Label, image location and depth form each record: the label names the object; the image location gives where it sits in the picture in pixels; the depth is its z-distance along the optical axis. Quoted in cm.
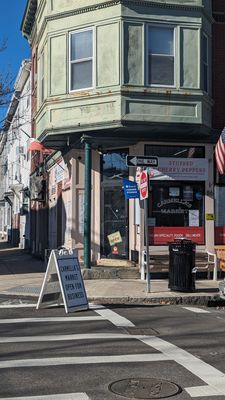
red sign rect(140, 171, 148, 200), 1261
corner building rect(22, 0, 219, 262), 1514
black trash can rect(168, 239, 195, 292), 1288
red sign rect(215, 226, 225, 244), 1631
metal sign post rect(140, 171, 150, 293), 1259
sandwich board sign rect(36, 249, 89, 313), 1061
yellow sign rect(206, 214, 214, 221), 1606
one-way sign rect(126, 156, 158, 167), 1270
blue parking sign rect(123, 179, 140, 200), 1372
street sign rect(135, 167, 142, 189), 1342
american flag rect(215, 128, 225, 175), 1500
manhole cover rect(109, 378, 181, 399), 544
